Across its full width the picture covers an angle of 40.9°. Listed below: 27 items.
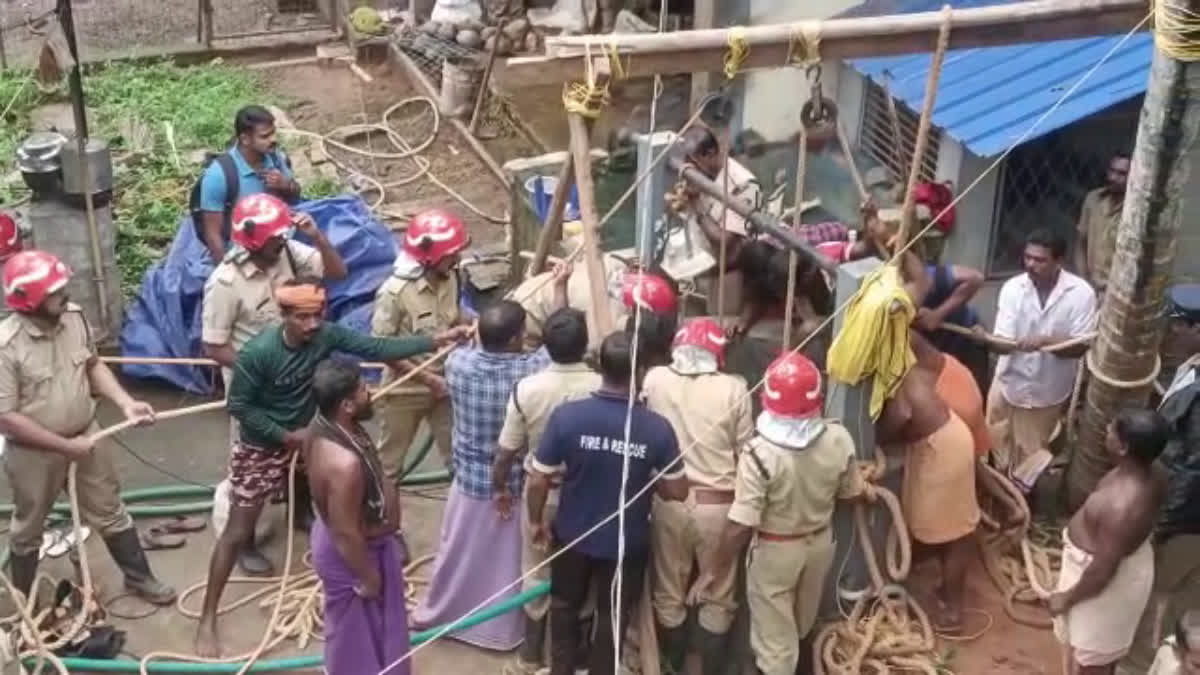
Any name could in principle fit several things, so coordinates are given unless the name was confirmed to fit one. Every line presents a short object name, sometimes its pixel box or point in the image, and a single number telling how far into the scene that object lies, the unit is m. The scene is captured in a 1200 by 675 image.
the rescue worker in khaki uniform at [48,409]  7.05
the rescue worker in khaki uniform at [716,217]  8.32
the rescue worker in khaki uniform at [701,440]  6.74
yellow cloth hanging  6.62
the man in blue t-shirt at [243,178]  8.95
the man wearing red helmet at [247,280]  7.71
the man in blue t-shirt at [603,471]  6.45
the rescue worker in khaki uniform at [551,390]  6.75
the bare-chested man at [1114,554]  6.14
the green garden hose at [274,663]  7.22
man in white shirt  7.84
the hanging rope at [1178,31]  6.55
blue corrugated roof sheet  8.77
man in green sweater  7.25
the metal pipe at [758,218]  7.28
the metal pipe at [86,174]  9.56
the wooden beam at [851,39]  6.09
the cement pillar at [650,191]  8.42
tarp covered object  9.92
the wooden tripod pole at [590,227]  6.38
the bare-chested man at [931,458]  7.10
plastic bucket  9.81
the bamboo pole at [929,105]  6.31
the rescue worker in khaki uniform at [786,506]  6.42
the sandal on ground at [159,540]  8.34
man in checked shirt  7.03
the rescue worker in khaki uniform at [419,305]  7.81
